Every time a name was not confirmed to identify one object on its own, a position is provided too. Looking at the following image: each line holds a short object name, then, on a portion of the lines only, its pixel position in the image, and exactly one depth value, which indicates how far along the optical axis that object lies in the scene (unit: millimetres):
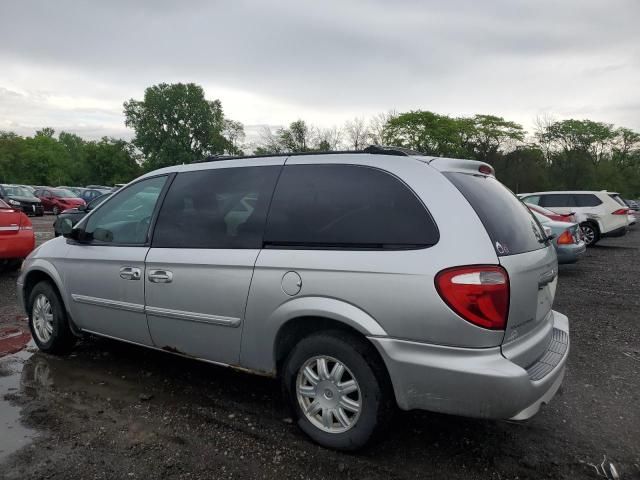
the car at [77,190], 32019
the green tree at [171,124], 66688
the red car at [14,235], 7926
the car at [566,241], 9219
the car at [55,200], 28328
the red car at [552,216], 9974
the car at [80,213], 13038
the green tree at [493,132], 74062
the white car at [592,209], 15203
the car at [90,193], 29641
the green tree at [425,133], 66500
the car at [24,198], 24556
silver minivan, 2508
